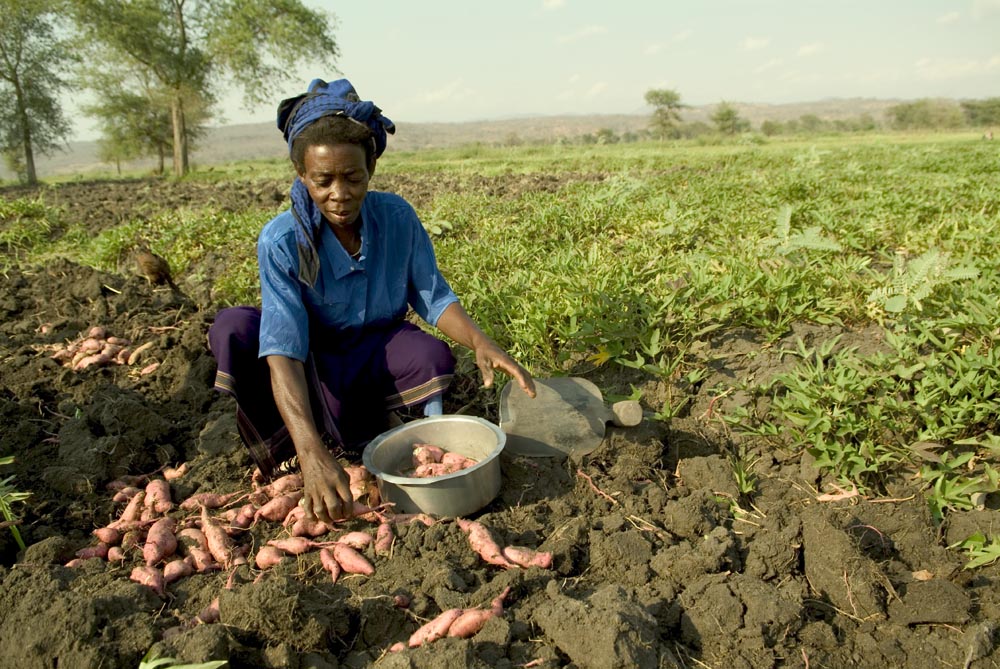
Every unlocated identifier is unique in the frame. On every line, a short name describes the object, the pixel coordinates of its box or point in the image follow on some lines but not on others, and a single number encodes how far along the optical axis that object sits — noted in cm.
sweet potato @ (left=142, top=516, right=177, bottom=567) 197
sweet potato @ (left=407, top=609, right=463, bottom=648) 153
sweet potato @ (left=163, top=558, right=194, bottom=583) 189
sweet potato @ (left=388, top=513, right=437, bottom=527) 197
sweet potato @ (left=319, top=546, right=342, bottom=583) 185
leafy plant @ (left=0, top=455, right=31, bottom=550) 193
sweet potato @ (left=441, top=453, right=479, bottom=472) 222
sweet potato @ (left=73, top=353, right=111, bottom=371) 337
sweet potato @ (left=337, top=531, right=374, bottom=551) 194
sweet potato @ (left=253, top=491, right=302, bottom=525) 215
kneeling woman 213
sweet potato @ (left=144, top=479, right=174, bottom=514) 226
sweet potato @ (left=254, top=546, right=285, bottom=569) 192
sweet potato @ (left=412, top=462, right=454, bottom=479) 220
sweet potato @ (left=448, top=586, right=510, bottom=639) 154
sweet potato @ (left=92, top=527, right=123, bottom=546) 209
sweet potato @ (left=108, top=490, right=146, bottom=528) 219
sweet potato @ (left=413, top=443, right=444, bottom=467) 226
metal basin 201
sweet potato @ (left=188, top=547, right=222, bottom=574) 195
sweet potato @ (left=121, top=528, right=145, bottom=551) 207
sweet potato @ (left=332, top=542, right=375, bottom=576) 185
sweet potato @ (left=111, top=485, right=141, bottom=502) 234
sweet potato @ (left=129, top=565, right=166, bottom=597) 184
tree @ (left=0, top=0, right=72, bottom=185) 2416
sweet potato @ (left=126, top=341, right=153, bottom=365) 343
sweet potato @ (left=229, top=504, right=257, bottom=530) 214
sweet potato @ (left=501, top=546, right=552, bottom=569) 183
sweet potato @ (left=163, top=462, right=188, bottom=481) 248
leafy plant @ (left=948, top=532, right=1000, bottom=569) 176
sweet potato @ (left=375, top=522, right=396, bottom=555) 189
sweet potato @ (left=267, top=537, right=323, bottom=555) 196
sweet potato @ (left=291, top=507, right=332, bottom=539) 204
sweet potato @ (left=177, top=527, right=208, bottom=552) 205
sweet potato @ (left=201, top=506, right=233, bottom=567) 198
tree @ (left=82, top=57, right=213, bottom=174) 3384
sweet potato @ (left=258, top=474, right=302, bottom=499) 227
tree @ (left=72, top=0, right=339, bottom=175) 2242
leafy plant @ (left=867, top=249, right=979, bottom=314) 271
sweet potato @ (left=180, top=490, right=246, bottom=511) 227
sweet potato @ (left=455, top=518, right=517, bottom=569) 185
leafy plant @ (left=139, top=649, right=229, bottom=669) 131
